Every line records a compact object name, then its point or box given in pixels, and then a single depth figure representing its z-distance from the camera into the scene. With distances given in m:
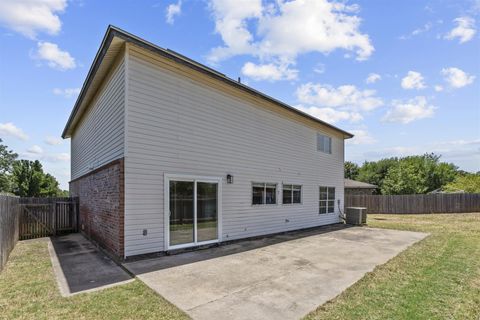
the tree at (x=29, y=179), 30.25
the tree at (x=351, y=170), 59.34
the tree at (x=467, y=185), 28.76
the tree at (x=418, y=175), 43.56
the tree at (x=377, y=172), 54.22
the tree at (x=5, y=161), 35.69
